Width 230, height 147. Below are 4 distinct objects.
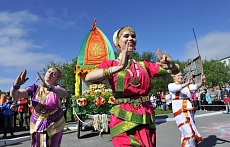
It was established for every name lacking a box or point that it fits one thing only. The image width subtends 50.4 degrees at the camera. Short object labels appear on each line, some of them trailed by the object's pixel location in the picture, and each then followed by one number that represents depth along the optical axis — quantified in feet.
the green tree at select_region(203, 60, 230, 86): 187.52
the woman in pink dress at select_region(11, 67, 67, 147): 12.25
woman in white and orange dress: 16.12
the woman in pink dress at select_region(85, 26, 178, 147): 7.52
